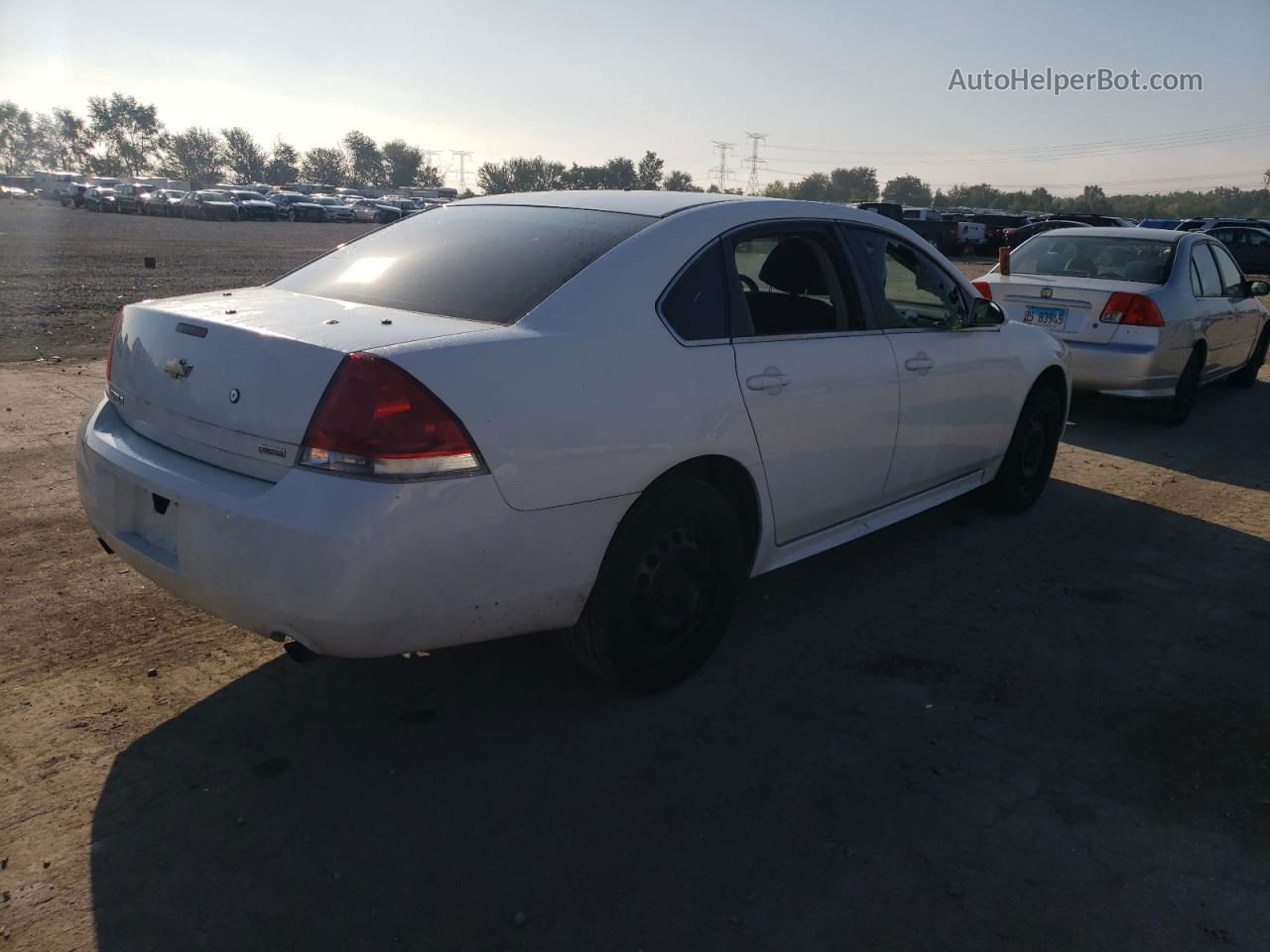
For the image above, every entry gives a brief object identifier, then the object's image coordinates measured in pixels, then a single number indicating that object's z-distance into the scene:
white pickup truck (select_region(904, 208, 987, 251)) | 36.75
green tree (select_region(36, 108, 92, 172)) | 141.12
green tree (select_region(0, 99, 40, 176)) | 150.00
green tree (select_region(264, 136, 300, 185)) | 146.50
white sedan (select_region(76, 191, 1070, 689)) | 2.68
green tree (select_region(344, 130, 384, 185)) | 148.25
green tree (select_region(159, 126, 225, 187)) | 145.38
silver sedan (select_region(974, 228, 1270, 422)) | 7.93
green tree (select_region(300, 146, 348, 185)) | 148.25
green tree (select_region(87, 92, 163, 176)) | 139.25
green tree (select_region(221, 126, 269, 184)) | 145.62
